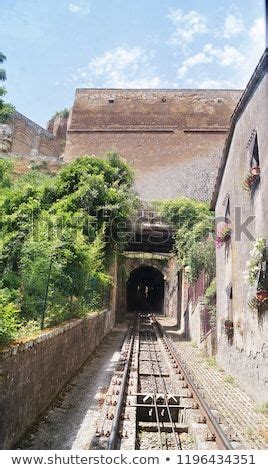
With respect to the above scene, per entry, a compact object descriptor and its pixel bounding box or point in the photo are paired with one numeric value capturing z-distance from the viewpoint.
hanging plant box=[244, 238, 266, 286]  6.73
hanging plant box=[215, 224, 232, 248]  9.98
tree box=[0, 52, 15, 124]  10.88
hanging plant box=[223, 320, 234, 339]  9.51
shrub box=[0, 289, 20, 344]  4.67
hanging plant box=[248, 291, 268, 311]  6.69
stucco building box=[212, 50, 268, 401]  6.97
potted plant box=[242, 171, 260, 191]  7.56
